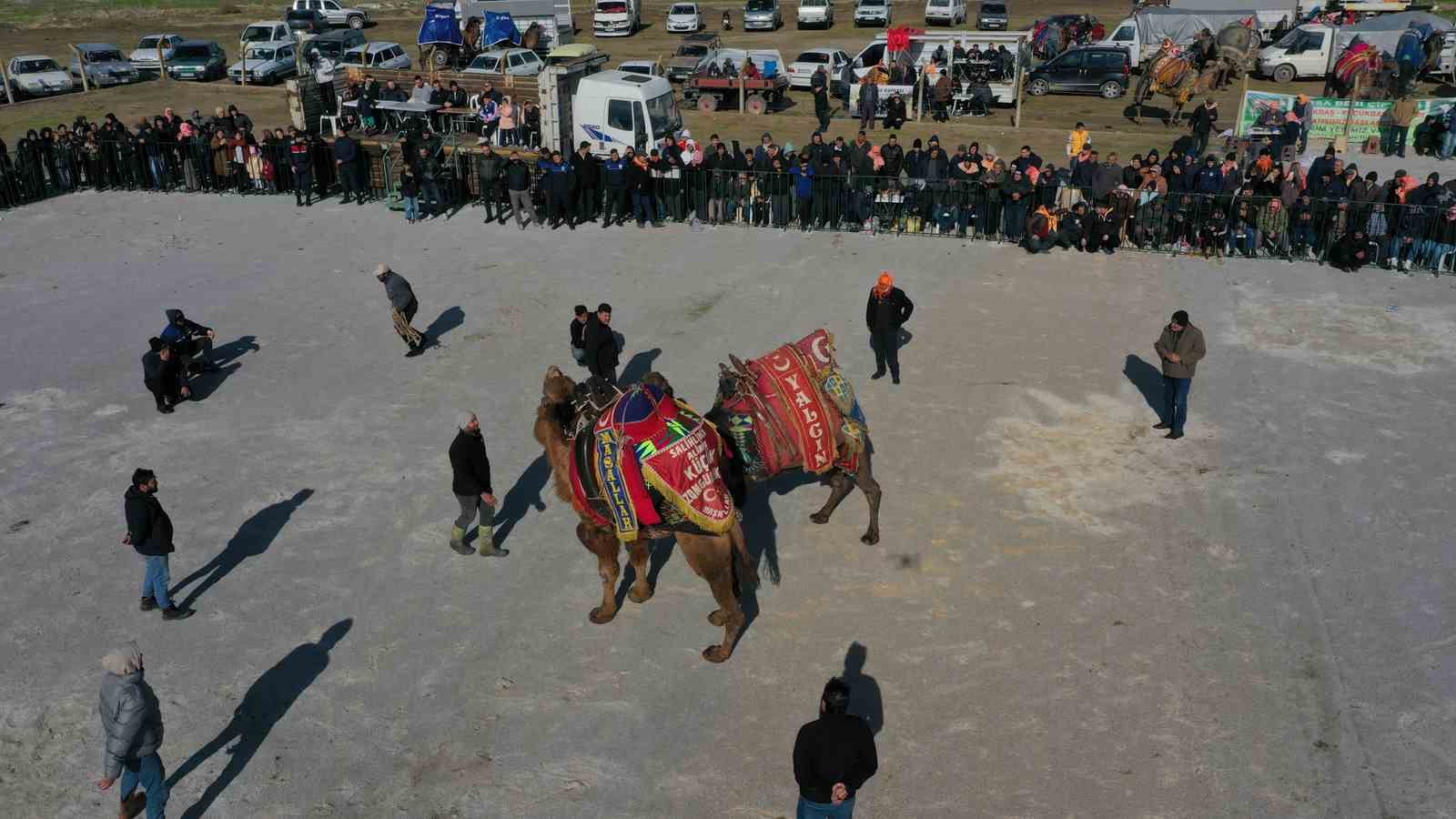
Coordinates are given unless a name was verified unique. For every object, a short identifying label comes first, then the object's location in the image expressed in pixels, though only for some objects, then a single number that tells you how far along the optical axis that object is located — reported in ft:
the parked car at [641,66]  94.89
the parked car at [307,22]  138.51
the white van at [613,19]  139.33
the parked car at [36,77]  106.42
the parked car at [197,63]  114.11
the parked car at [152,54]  116.37
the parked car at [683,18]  135.72
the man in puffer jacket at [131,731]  20.47
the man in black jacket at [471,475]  29.14
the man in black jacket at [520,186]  59.11
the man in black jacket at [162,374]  38.47
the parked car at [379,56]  107.85
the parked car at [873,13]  137.39
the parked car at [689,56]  104.78
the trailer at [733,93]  95.30
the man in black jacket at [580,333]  39.70
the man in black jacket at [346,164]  63.67
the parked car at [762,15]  138.31
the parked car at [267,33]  118.62
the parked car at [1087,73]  101.60
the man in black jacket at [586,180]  59.52
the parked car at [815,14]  138.00
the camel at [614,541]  25.04
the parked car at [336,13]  140.36
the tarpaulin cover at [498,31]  113.80
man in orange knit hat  39.47
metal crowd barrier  52.75
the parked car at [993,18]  130.41
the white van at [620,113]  72.90
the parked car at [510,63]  96.73
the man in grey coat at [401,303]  42.73
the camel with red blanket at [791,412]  27.68
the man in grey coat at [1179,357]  35.45
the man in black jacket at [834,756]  19.01
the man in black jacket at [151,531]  26.76
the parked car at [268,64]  113.09
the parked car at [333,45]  112.16
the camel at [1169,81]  91.15
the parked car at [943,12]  136.36
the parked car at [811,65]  101.09
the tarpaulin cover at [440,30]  113.50
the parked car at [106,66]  111.14
